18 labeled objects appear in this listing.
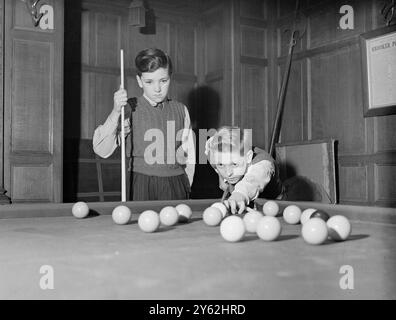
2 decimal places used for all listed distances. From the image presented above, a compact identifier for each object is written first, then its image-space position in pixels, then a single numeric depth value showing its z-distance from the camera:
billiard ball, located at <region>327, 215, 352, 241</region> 1.55
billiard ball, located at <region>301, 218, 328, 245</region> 1.45
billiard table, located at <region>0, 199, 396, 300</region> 0.93
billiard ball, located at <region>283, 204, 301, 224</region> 2.02
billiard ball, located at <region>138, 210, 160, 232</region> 1.76
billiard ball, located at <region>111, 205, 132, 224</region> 1.97
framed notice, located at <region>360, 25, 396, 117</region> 4.05
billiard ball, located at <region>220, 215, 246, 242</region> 1.52
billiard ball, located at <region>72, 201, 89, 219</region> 2.17
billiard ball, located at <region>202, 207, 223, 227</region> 1.93
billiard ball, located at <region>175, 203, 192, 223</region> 2.10
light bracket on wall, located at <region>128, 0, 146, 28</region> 4.91
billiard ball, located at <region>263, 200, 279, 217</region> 2.29
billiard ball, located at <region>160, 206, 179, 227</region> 1.96
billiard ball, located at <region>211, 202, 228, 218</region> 2.10
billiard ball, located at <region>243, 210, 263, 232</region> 1.71
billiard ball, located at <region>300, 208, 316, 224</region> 1.93
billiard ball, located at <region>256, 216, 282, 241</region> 1.53
